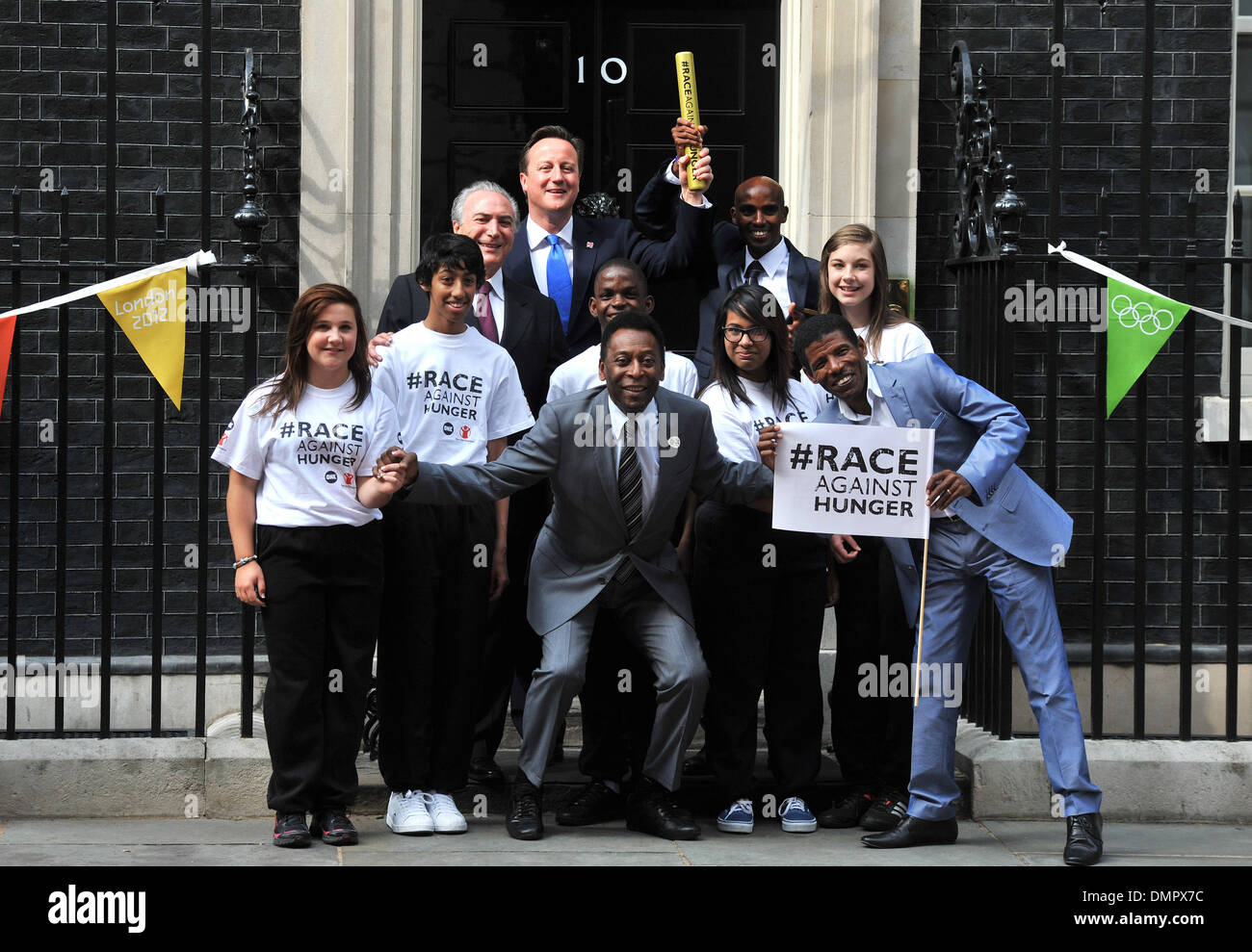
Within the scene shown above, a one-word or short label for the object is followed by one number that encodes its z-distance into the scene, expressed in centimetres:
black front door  834
